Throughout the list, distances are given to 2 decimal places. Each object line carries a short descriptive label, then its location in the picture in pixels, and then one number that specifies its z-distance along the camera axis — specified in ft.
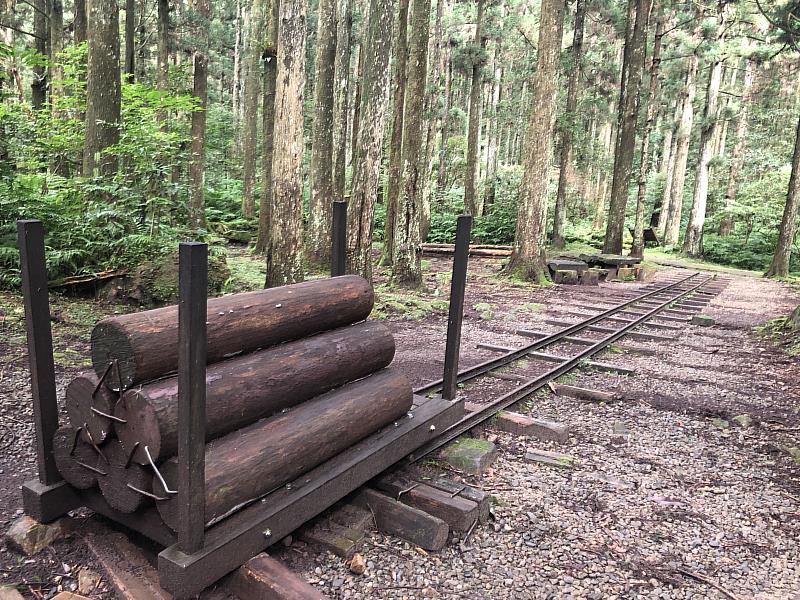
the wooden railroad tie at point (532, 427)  15.96
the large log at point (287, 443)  8.67
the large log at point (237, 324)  8.66
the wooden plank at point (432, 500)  11.10
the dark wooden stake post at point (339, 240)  13.70
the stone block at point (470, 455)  13.73
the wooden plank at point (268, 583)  8.29
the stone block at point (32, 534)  9.71
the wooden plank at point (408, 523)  10.57
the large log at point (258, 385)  8.53
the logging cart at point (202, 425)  7.93
